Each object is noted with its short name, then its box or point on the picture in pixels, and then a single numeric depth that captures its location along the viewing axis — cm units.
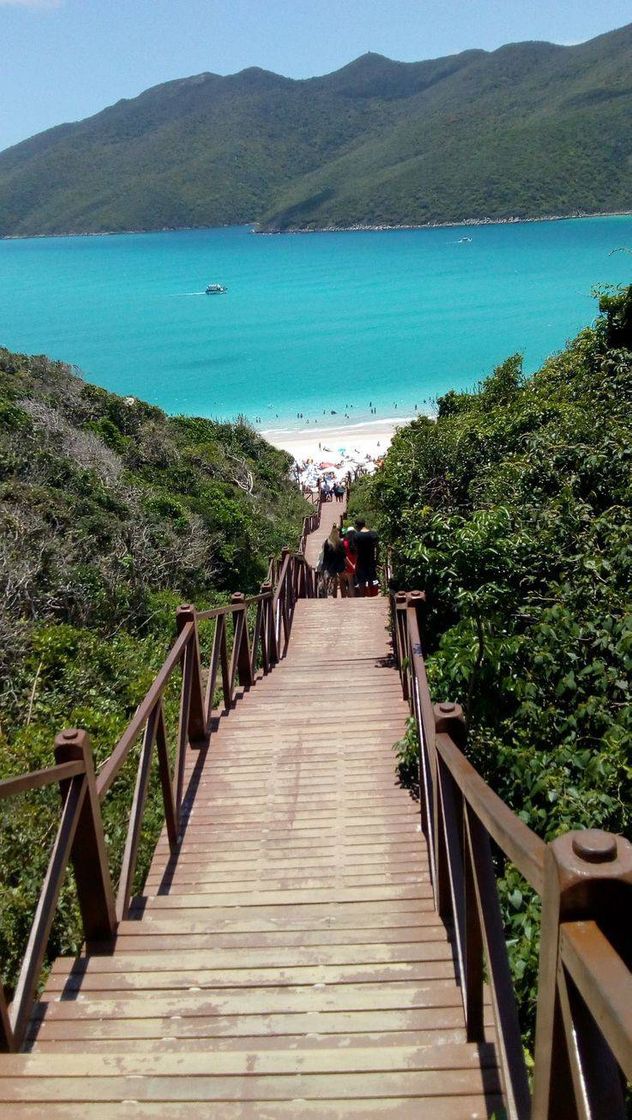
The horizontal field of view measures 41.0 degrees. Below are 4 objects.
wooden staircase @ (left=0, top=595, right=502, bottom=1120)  228
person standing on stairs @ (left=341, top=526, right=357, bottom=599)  1296
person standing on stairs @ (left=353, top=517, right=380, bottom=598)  1189
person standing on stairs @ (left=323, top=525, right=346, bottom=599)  1420
